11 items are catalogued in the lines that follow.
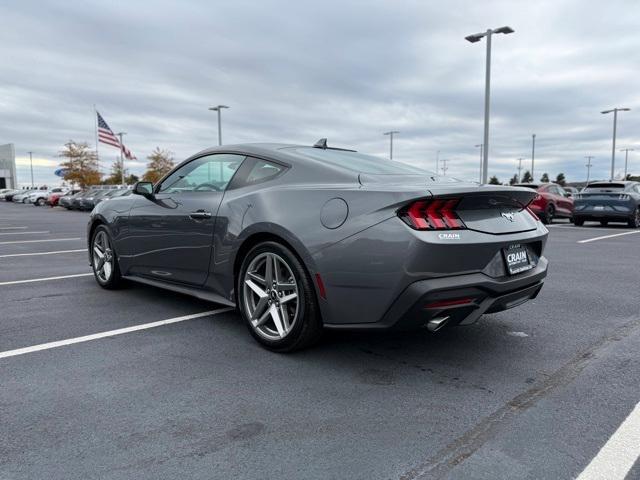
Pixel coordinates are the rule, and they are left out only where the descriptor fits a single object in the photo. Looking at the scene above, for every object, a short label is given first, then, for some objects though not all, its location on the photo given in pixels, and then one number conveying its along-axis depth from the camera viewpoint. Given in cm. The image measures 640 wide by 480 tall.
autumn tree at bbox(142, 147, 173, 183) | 5985
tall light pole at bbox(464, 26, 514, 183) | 2170
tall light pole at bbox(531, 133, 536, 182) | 5849
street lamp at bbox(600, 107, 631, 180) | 4009
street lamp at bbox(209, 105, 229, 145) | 3875
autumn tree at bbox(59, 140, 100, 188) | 5691
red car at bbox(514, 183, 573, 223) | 1770
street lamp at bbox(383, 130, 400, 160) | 5422
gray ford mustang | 303
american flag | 3781
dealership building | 10125
